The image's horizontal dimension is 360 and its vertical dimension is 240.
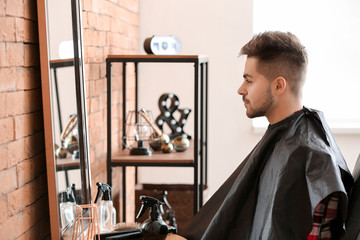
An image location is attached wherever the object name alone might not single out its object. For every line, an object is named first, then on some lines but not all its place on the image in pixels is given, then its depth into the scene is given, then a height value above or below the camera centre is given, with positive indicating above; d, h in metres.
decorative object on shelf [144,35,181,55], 3.16 +0.03
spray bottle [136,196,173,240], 2.03 -0.64
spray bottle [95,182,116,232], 2.28 -0.68
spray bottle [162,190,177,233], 3.17 -0.97
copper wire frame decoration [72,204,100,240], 1.98 -0.67
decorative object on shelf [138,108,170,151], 3.15 -0.51
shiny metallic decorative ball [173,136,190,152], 3.20 -0.55
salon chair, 1.79 -0.55
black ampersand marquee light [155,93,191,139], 3.49 -0.43
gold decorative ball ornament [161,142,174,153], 3.13 -0.55
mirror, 1.91 -0.22
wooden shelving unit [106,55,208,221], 2.92 -0.58
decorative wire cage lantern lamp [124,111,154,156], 3.06 -0.50
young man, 1.72 -0.39
